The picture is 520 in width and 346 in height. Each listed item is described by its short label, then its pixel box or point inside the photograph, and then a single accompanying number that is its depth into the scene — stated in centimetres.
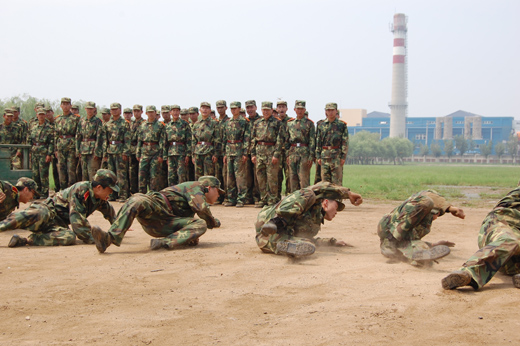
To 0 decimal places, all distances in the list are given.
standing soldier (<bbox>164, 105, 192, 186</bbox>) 1384
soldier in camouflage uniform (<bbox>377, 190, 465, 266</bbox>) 644
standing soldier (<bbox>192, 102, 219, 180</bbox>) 1362
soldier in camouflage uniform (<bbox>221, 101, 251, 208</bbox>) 1334
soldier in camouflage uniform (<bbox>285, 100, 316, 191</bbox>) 1274
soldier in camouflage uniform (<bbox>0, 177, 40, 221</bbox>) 843
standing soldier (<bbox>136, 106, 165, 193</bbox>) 1397
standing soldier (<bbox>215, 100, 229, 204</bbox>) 1376
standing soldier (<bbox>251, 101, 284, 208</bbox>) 1296
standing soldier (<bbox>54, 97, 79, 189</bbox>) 1488
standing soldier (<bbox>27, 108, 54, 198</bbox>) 1501
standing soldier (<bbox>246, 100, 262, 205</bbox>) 1348
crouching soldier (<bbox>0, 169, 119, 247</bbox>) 779
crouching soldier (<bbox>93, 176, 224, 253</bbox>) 755
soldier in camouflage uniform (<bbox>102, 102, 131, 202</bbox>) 1437
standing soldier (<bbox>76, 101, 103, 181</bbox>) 1447
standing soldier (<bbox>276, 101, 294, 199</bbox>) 1326
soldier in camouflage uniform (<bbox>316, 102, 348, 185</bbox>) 1249
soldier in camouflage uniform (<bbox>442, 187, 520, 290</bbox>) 516
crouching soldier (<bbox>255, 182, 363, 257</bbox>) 659
